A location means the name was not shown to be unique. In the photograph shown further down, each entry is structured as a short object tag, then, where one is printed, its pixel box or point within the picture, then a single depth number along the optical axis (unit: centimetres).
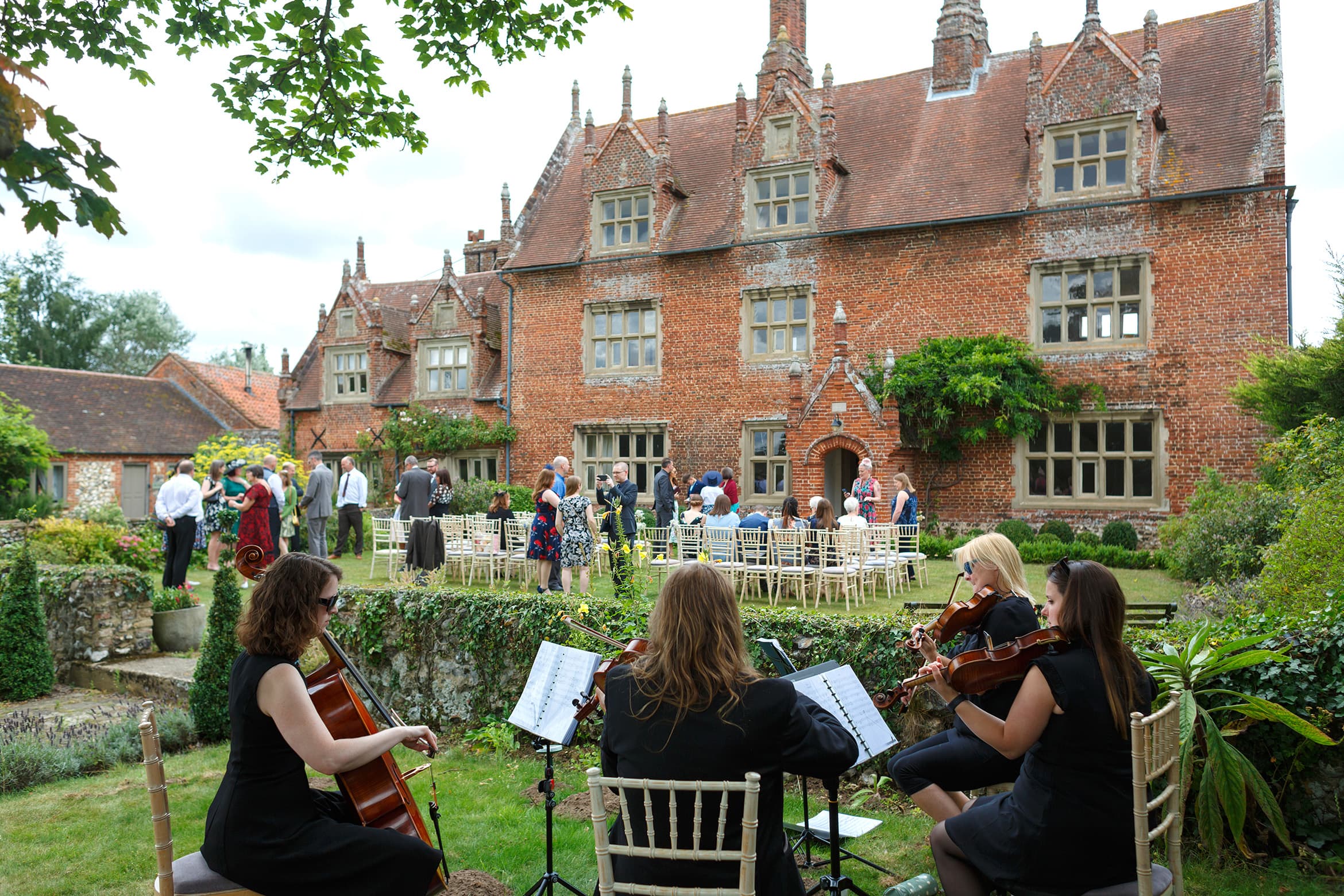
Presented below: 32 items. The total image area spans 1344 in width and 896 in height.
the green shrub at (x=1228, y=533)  1055
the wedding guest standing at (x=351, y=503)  1628
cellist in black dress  310
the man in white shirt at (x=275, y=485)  1295
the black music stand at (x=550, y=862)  397
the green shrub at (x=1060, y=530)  1575
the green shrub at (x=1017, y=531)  1561
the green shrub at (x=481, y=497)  1920
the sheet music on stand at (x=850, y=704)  367
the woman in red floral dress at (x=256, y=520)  1185
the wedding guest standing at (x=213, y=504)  1323
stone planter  978
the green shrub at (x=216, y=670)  698
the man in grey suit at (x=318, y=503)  1437
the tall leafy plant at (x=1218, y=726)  396
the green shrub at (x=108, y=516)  1712
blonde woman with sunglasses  392
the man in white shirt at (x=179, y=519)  1177
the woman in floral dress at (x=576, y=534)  1071
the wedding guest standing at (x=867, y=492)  1327
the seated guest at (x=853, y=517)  1157
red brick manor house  1535
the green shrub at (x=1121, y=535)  1522
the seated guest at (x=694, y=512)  1205
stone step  845
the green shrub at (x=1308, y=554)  636
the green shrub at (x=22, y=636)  809
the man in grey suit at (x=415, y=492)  1413
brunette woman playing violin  309
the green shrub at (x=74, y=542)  1295
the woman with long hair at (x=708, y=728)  278
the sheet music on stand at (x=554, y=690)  386
